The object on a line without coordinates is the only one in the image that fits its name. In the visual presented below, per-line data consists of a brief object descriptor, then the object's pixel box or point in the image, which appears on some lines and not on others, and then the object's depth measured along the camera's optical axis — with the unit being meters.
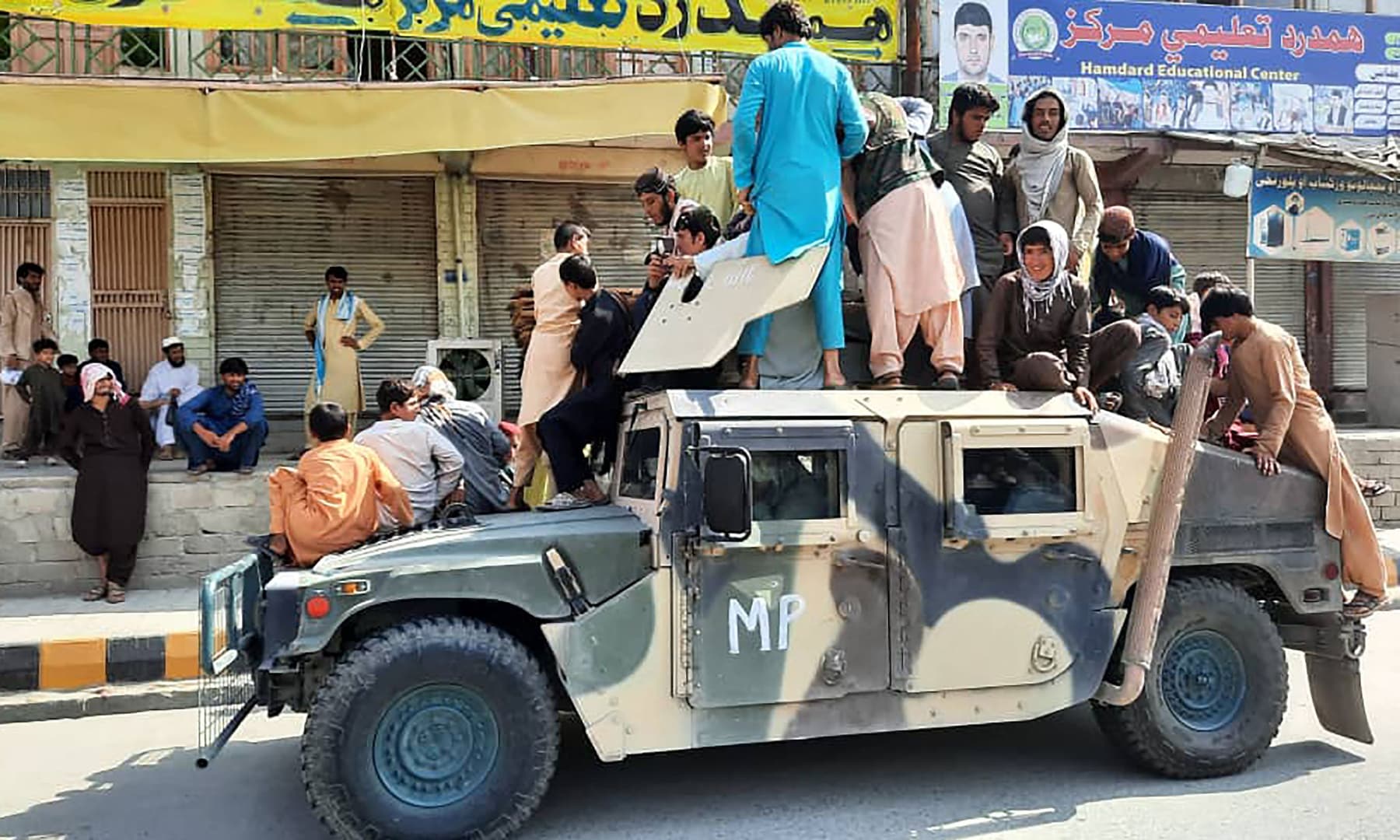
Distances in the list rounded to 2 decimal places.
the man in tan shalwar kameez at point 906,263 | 4.73
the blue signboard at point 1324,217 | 11.55
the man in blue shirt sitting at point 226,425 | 8.77
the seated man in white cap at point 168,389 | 9.90
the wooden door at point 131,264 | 10.74
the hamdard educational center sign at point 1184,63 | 10.95
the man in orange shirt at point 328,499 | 4.45
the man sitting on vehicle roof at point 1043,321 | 4.79
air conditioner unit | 10.30
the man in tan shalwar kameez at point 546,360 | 5.29
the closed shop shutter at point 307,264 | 11.00
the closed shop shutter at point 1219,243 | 13.21
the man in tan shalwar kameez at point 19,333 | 9.89
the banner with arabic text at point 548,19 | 9.41
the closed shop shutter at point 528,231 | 11.50
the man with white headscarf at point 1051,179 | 5.58
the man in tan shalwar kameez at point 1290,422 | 4.89
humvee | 3.94
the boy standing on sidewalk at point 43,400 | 9.61
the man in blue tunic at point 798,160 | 4.59
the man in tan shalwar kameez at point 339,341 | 10.07
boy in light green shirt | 5.90
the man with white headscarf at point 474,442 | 5.66
